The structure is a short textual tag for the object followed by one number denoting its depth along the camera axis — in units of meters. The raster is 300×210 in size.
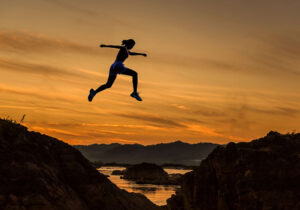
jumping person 14.11
